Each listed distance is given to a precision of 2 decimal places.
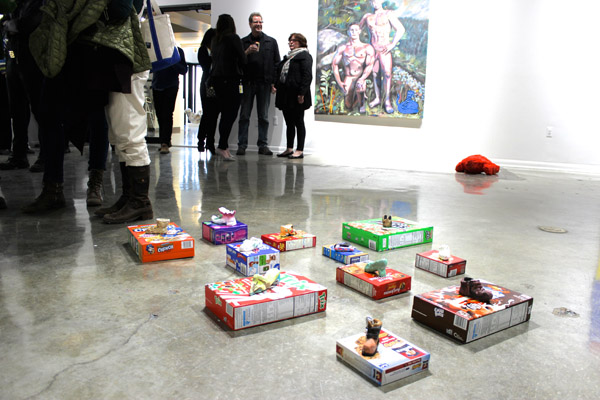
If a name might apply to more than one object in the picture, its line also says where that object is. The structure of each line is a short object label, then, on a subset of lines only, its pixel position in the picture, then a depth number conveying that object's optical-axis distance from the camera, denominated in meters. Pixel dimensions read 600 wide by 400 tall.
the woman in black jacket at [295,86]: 5.50
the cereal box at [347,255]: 1.86
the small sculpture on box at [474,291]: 1.38
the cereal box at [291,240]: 2.02
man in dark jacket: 5.75
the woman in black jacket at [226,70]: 4.84
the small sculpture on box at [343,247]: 1.92
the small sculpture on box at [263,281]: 1.40
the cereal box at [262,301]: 1.32
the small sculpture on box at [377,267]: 1.62
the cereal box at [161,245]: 1.84
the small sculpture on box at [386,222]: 2.20
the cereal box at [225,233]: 2.08
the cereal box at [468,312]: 1.30
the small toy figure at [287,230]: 2.07
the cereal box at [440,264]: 1.79
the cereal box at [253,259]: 1.69
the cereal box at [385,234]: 2.09
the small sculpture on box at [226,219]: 2.11
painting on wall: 5.88
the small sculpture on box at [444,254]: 1.82
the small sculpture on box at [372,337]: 1.13
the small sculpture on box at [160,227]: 1.96
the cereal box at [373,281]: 1.56
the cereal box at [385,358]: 1.09
